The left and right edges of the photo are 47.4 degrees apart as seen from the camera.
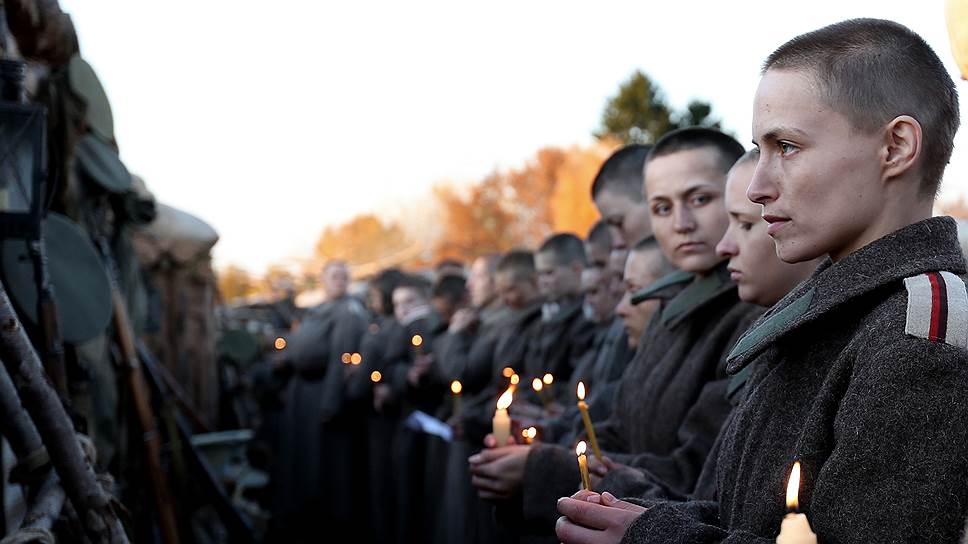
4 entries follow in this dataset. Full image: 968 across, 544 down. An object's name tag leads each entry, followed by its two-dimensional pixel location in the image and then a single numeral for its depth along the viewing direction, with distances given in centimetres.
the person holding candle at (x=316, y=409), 1152
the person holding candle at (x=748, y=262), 269
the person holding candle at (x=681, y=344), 321
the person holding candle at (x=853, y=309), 155
